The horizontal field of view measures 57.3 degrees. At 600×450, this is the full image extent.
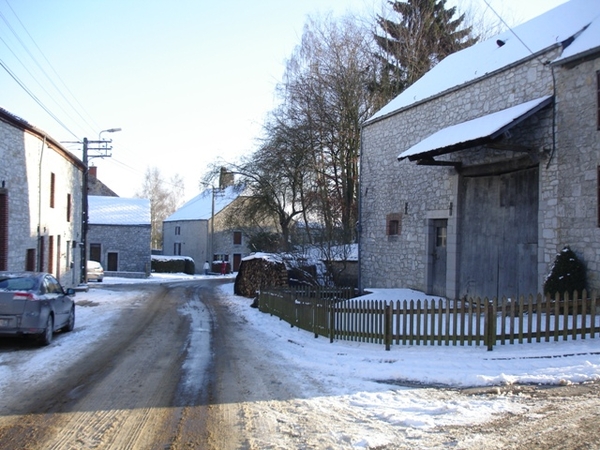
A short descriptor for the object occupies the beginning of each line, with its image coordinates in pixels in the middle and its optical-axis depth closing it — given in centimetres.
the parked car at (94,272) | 3506
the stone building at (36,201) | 1725
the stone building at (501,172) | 1120
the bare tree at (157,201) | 8125
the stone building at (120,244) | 4500
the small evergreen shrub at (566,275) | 1077
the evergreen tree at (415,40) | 3048
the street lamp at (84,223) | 2991
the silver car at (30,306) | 1029
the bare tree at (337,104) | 2939
